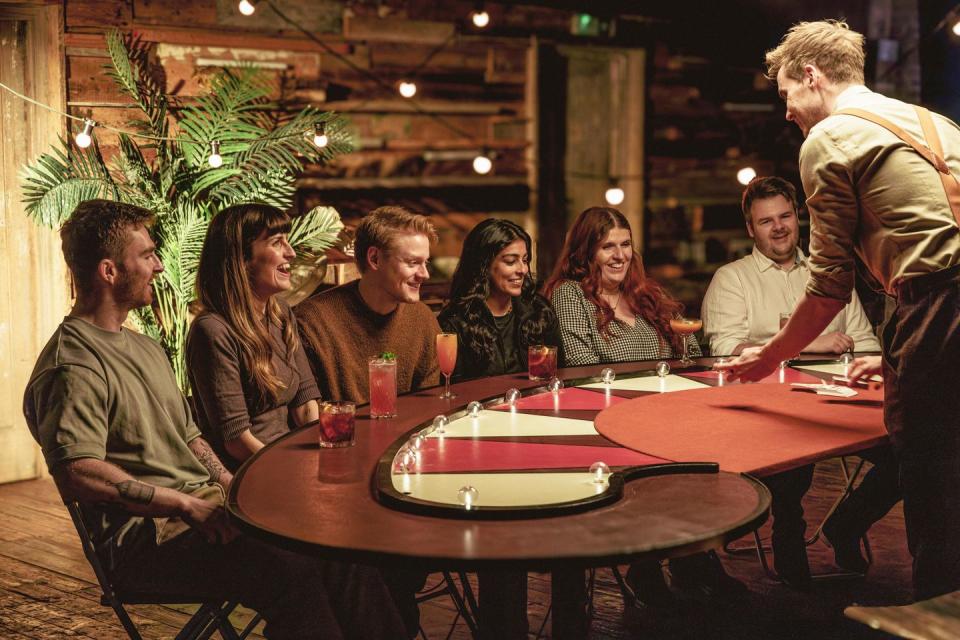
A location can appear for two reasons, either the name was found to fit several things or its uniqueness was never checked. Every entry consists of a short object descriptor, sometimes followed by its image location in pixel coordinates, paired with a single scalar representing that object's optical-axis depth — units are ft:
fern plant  16.17
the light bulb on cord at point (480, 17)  19.53
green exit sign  22.65
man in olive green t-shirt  7.62
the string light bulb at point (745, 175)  19.45
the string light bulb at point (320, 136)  16.75
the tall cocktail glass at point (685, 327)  12.26
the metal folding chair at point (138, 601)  7.72
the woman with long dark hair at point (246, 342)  9.55
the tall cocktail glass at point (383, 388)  9.27
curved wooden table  5.83
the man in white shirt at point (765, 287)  14.62
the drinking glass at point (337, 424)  8.20
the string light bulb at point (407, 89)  20.36
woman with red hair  13.71
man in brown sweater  11.23
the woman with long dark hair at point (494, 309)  13.03
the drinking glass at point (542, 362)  11.09
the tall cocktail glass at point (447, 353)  10.25
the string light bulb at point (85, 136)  15.66
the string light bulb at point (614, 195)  20.11
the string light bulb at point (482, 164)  19.33
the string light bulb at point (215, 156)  16.21
